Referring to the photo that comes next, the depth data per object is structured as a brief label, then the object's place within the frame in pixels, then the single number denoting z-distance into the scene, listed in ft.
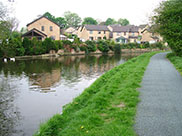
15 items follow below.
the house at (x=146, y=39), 289.49
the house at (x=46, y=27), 193.98
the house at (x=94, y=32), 263.29
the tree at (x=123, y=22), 480.64
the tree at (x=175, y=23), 48.67
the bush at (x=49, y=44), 158.51
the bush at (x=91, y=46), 195.85
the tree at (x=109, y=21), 482.94
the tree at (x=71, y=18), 402.11
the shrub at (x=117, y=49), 219.94
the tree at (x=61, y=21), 389.23
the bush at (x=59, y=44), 166.58
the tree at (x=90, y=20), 418.31
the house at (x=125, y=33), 283.79
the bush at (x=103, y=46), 206.35
